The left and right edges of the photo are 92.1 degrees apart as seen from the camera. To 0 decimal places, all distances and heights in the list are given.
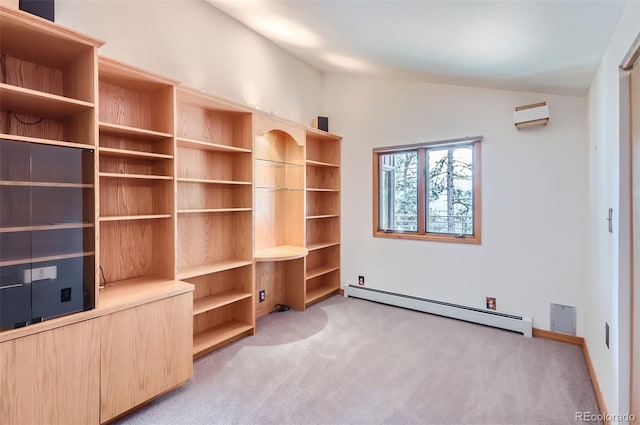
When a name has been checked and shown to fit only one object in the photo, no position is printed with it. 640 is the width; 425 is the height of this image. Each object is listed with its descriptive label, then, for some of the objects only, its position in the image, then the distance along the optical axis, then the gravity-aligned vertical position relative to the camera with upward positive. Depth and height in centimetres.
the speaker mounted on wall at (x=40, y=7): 167 +112
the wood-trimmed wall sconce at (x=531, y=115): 289 +91
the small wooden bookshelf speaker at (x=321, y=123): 416 +119
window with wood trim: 349 +23
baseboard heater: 310 -113
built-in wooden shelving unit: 158 -6
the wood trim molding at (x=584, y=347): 192 -121
